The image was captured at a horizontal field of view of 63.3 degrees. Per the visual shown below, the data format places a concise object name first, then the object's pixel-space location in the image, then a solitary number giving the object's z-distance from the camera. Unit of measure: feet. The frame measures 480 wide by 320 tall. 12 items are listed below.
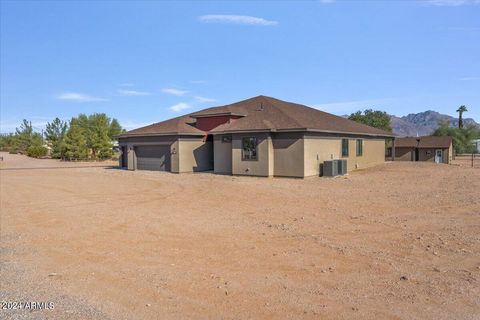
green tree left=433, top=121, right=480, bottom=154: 239.09
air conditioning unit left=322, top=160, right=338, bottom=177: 78.96
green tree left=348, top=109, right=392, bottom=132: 228.02
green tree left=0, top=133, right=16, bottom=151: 315.70
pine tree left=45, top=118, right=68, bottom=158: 200.64
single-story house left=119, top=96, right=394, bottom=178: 77.05
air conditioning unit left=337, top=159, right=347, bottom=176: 81.96
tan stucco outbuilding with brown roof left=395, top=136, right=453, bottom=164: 159.84
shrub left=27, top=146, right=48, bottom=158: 213.46
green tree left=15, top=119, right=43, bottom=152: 275.41
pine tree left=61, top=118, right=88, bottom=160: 178.40
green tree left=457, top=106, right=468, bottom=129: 277.42
